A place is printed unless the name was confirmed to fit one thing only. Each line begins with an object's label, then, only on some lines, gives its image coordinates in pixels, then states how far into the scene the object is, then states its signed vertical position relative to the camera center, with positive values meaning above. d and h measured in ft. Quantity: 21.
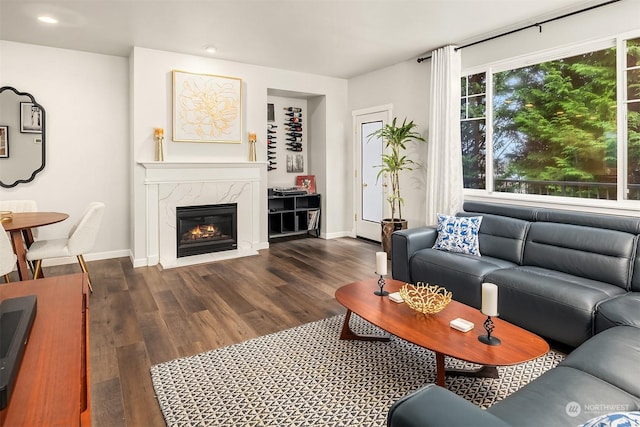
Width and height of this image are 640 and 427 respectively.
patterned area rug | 6.40 -3.30
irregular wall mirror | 14.58 +3.04
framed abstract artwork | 16.17 +4.71
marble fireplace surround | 15.83 +0.73
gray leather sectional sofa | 4.20 -1.86
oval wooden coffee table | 6.02 -2.18
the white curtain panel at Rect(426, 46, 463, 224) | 14.71 +3.38
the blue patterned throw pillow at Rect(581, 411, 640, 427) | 2.68 -1.52
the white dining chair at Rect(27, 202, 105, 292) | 11.65 -0.96
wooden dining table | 10.61 -0.34
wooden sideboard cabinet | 2.42 -1.22
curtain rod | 10.79 +6.09
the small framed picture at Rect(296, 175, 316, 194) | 22.20 +1.82
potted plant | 16.44 +2.28
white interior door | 19.72 +2.09
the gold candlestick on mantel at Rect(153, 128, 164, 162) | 15.62 +2.95
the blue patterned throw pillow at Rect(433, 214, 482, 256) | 11.89 -0.74
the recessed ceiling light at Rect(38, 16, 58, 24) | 12.16 +6.39
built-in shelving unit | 21.50 -0.18
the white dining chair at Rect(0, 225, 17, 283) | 9.61 -1.06
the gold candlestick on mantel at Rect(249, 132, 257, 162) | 18.06 +3.22
